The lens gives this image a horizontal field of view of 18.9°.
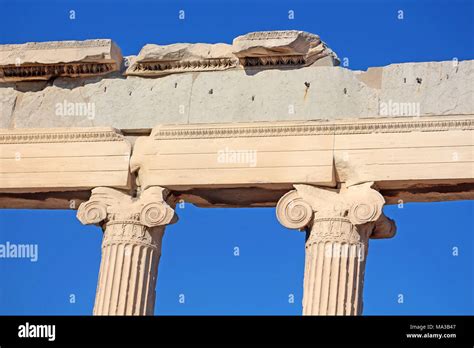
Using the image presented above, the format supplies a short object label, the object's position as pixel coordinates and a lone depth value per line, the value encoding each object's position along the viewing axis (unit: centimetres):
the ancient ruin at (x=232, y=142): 2244
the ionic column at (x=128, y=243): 2266
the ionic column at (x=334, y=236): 2186
